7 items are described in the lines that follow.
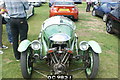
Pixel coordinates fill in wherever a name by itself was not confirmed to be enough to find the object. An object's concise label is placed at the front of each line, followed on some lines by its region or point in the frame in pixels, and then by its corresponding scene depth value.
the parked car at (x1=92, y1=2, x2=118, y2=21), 10.71
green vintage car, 3.61
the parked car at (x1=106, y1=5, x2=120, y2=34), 7.20
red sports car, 9.63
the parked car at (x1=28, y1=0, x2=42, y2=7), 17.02
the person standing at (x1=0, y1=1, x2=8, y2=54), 5.17
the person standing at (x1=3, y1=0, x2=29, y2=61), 4.31
